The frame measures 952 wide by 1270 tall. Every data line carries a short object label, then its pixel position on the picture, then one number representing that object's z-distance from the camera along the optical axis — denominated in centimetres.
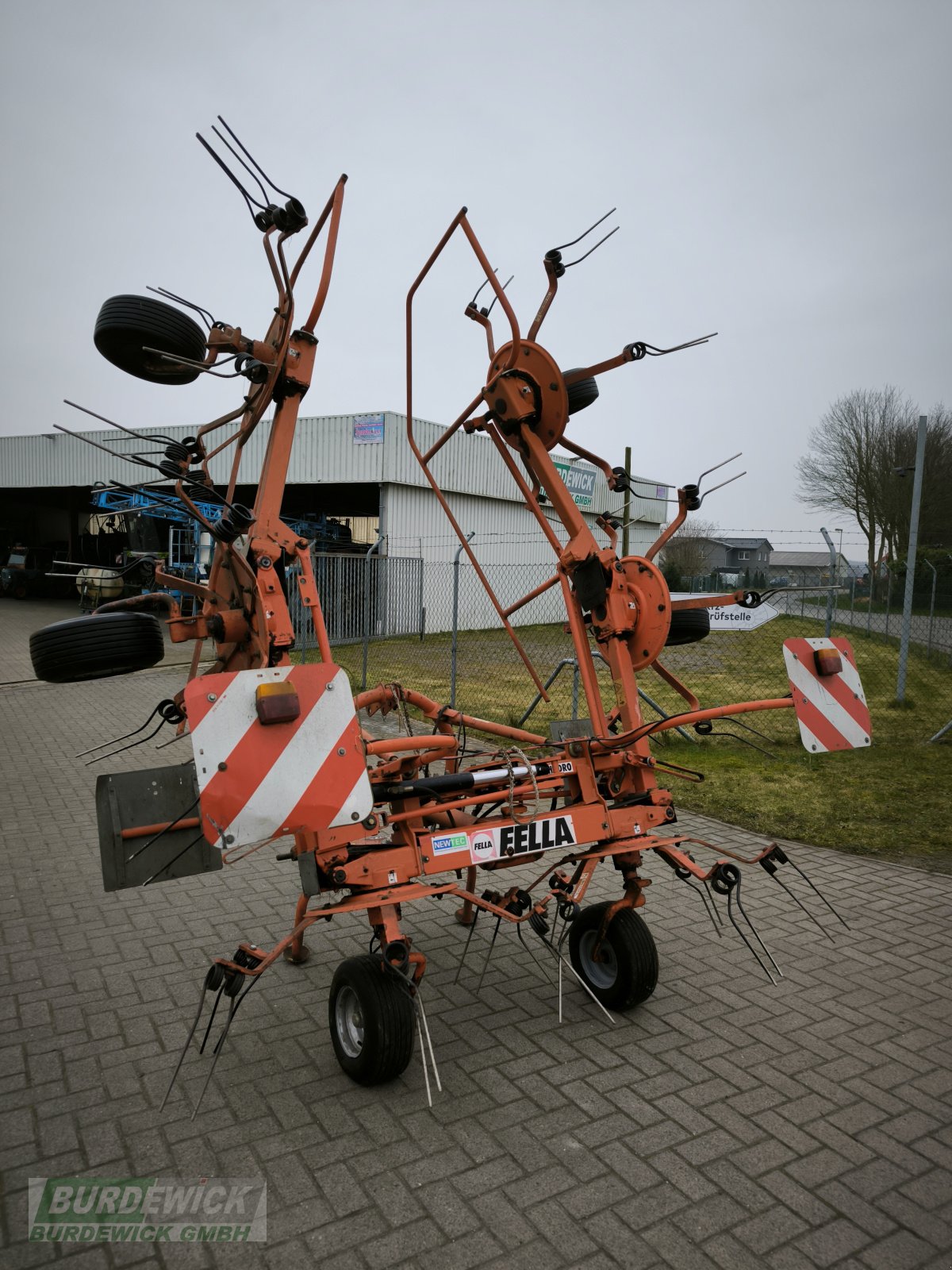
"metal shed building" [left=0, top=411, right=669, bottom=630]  2011
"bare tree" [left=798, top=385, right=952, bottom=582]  2689
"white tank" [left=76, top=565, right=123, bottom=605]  2183
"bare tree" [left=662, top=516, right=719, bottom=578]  2762
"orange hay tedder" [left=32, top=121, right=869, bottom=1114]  270
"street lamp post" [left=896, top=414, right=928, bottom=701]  925
